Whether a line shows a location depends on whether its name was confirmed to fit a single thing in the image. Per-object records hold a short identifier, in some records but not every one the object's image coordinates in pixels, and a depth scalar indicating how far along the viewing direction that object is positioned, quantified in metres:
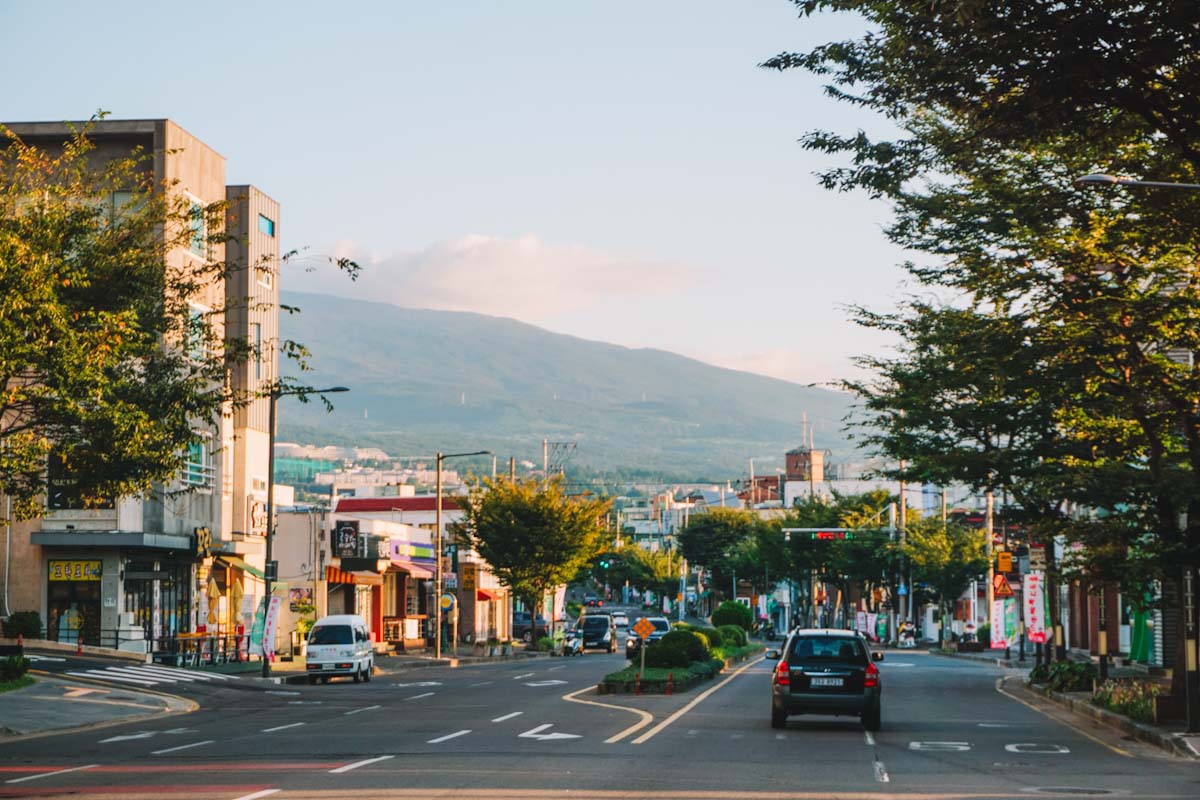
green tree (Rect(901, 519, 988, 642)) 86.62
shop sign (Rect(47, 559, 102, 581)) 53.91
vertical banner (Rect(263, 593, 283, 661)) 48.47
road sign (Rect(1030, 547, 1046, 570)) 45.00
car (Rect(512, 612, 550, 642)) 104.25
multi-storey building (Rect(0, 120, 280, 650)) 53.72
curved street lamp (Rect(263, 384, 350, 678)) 47.85
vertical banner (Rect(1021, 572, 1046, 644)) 47.72
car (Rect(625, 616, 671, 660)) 64.75
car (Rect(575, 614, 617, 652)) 78.88
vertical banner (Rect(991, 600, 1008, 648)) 64.38
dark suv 26.14
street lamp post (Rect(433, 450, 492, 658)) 66.56
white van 48.38
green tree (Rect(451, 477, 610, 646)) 80.25
